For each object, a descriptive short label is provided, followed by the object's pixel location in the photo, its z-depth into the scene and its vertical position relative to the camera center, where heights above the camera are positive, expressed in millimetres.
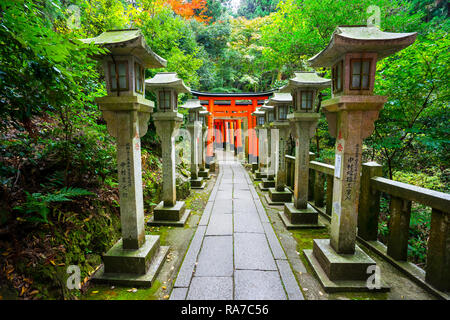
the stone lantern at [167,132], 4832 +284
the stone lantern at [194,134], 8250 +423
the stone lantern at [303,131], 4621 +303
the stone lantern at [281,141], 6332 +98
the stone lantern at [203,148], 9641 -203
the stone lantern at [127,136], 2887 +120
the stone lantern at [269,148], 8023 -180
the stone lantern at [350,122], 2660 +318
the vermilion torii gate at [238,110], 12789 +2660
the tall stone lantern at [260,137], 9766 +355
